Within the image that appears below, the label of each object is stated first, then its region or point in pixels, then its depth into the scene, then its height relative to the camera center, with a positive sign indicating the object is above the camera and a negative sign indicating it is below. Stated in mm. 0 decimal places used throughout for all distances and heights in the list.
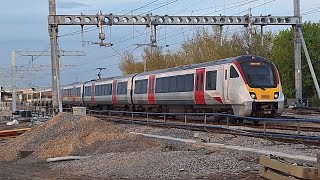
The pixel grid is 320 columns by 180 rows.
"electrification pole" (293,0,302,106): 43250 +3481
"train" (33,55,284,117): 27391 +569
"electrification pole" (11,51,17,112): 69888 +298
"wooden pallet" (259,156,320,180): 10227 -1372
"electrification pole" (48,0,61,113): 38309 +2795
